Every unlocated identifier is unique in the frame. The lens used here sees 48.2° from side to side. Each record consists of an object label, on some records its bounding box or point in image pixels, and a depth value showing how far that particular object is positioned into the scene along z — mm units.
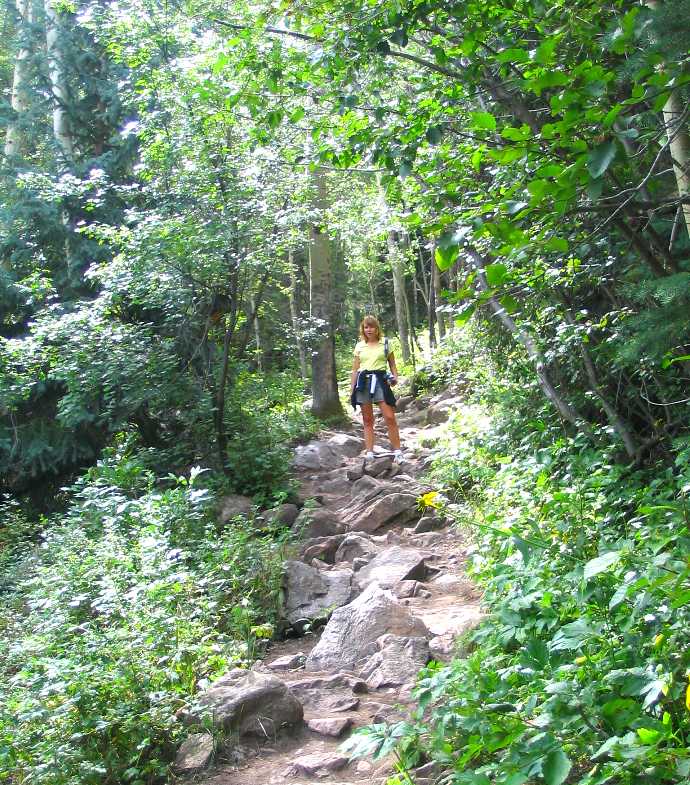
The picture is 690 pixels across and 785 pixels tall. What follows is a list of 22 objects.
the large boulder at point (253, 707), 4297
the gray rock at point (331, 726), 4285
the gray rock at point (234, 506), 8797
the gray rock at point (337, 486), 10125
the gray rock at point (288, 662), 5398
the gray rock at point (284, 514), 8288
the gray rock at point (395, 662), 4723
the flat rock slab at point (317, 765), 3869
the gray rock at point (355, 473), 10383
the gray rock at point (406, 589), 6148
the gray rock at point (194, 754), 4086
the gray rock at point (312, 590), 6355
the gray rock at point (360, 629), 5223
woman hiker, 10258
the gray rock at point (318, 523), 8016
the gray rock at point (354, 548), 7512
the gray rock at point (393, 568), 6480
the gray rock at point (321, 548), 7531
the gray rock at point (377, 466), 10211
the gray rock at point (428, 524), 8062
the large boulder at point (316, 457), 11419
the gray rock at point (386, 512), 8453
